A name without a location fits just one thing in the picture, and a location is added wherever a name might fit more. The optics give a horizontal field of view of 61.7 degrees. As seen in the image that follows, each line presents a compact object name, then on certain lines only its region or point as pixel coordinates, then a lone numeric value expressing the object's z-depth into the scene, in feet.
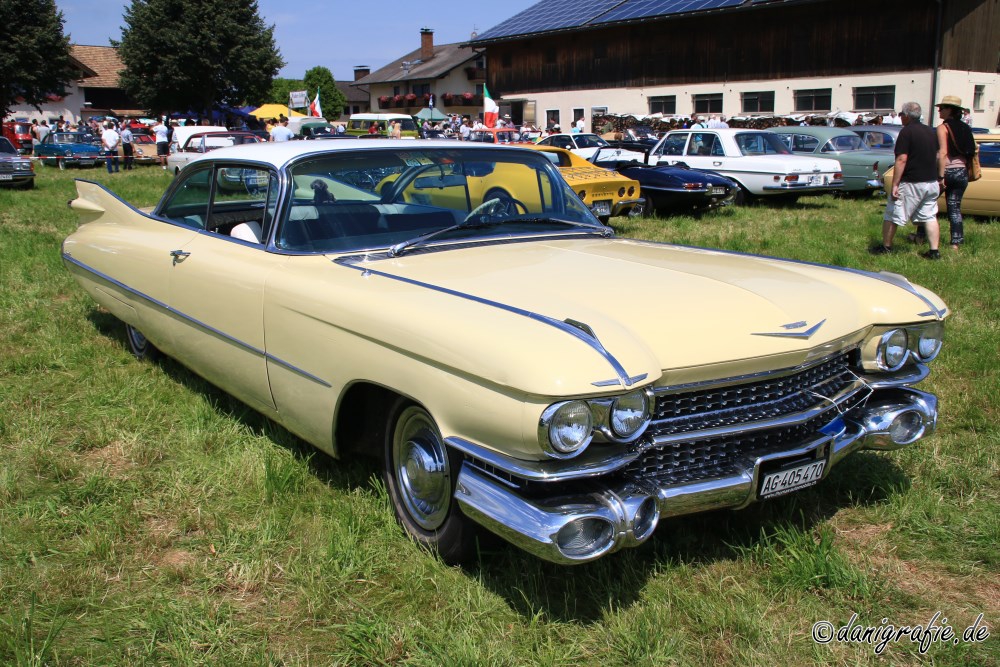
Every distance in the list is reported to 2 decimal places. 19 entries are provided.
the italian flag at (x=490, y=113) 85.31
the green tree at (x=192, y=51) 124.67
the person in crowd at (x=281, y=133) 60.89
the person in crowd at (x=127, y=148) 81.25
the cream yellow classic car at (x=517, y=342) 7.72
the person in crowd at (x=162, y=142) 80.53
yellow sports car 36.47
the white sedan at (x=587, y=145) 58.75
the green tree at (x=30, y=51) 112.37
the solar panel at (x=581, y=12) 106.63
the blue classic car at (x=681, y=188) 40.06
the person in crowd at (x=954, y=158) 27.81
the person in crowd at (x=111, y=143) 77.36
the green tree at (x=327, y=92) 241.14
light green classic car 47.11
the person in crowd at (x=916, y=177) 26.66
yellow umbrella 122.21
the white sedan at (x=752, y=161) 43.57
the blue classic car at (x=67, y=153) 80.02
